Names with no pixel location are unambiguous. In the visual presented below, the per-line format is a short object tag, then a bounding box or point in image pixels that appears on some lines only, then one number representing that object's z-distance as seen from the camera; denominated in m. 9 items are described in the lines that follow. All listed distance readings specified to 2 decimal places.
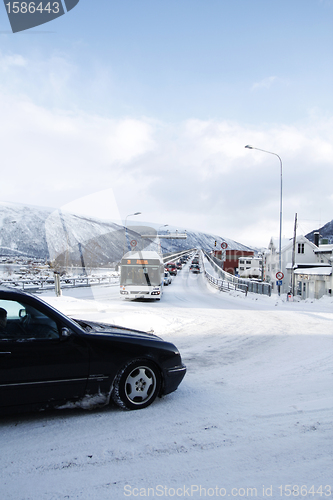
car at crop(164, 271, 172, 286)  41.58
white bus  20.77
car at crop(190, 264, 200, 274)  72.30
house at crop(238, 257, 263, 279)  102.06
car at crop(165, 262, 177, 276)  64.31
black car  3.37
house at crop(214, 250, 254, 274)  112.41
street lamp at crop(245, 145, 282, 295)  24.75
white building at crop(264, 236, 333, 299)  39.06
